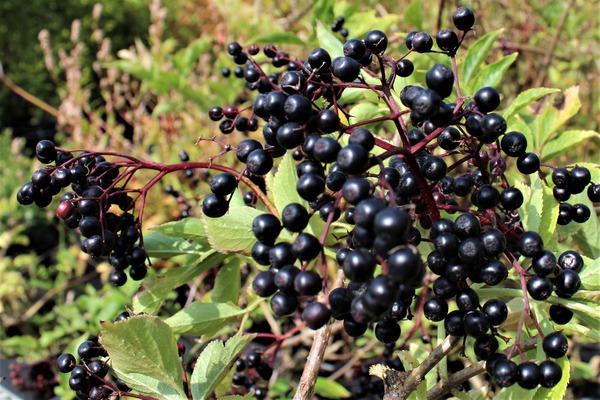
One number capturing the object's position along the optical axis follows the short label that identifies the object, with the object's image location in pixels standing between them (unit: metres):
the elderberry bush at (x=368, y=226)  0.21
